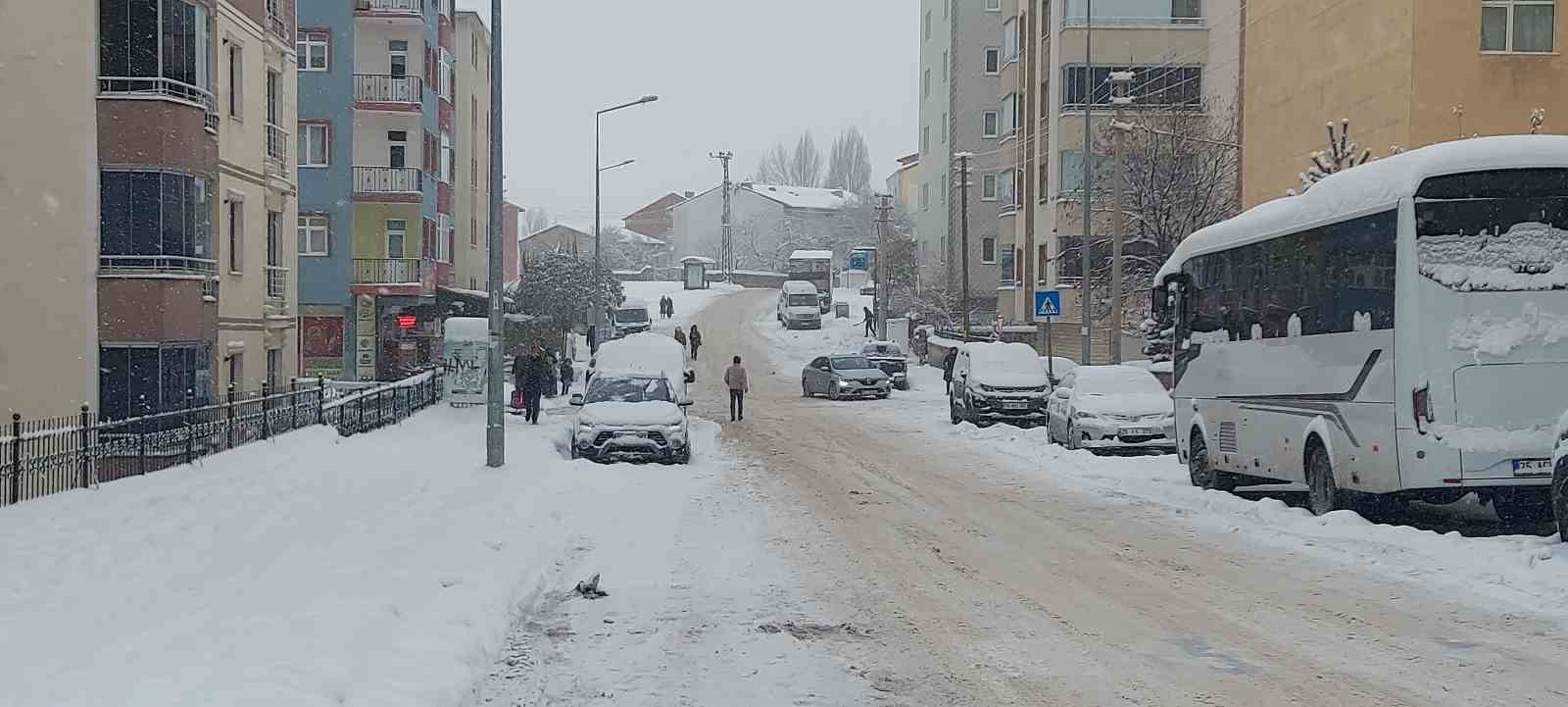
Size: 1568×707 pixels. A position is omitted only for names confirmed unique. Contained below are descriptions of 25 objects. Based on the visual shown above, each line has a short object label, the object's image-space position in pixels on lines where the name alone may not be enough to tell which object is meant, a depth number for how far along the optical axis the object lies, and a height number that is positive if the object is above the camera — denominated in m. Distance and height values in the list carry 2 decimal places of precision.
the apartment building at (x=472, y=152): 58.56 +6.72
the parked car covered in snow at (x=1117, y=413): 26.28 -1.53
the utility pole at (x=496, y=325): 22.34 -0.07
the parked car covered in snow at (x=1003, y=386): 33.94 -1.39
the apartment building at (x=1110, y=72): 50.03 +8.35
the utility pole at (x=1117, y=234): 35.47 +2.12
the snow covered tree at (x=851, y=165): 156.38 +16.18
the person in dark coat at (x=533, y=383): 32.72 -1.36
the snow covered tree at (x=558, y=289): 58.34 +1.18
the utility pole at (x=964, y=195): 58.03 +5.01
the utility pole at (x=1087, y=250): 35.94 +1.76
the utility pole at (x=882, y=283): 69.22 +1.78
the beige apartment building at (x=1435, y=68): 29.98 +5.25
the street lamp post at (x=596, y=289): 52.60 +1.14
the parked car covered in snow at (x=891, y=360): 52.40 -1.29
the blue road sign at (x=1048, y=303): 36.31 +0.50
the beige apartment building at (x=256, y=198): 29.53 +2.48
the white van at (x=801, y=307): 83.25 +0.83
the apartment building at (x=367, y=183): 44.12 +4.03
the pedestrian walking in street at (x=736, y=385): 36.97 -1.55
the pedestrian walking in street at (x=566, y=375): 47.38 -1.71
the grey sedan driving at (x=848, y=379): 46.97 -1.75
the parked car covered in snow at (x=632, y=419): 24.28 -1.56
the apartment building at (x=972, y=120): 76.00 +10.40
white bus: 14.14 +0.03
